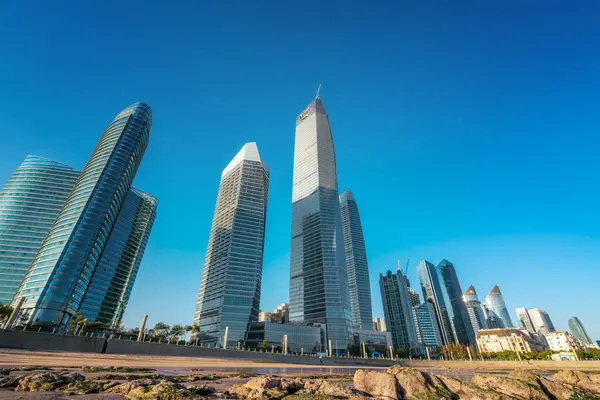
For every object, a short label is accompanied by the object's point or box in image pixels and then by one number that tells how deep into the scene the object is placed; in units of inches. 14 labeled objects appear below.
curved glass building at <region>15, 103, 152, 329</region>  4468.5
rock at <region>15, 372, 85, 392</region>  448.5
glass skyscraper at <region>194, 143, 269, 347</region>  6402.6
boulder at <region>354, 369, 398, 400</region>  616.2
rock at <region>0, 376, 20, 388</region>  451.8
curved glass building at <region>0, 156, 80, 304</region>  5405.0
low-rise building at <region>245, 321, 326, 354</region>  6195.9
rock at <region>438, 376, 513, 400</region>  594.7
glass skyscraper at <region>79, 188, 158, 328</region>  6151.6
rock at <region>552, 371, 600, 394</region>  831.6
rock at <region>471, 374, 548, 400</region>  637.9
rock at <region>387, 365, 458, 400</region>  602.5
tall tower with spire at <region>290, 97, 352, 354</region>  7042.3
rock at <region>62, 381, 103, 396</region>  451.3
